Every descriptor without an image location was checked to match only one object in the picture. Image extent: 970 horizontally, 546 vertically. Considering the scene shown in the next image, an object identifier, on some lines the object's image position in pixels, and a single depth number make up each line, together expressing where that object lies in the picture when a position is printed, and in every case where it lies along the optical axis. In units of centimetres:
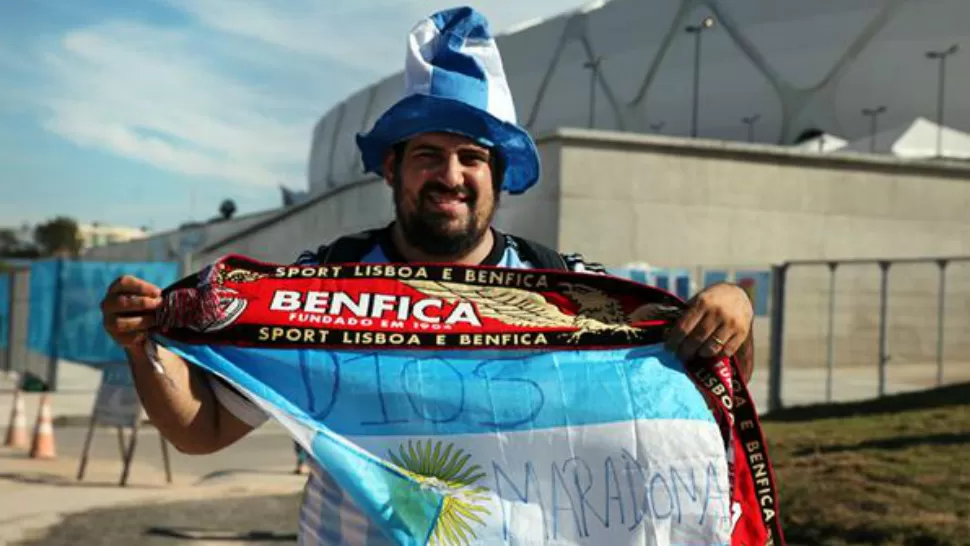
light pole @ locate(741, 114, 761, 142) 6481
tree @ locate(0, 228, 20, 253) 13888
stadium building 2302
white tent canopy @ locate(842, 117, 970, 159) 3841
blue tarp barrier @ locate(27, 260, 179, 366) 1792
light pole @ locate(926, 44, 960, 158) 5703
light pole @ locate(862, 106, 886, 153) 5999
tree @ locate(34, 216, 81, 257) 11881
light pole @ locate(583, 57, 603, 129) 7600
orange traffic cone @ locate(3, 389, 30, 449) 1188
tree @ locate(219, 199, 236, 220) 9520
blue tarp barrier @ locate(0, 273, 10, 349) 2206
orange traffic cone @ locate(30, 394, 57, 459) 1106
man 243
